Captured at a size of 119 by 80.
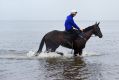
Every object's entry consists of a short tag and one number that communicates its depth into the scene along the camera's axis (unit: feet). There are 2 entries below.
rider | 63.10
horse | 62.08
